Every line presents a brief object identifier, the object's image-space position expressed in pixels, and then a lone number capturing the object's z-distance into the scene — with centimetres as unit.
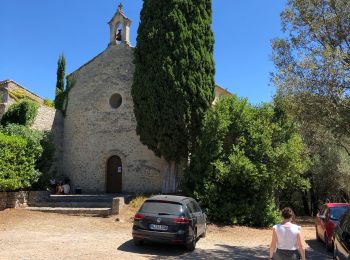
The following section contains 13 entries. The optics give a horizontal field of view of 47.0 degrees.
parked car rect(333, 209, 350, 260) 712
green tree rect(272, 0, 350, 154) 1157
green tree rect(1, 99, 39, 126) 2186
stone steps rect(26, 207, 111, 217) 1766
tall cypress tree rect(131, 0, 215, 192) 1981
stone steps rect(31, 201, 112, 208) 1939
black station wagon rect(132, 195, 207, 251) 1084
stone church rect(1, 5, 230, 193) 2286
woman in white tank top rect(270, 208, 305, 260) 642
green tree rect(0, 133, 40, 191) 1795
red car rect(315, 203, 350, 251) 1229
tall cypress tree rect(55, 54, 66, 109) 3284
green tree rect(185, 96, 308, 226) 1741
